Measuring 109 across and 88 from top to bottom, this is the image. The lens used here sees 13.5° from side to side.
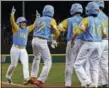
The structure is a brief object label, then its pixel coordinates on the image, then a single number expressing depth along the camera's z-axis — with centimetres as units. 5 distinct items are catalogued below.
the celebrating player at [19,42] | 1266
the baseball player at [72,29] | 1116
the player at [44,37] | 1136
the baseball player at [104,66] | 1148
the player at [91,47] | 1049
